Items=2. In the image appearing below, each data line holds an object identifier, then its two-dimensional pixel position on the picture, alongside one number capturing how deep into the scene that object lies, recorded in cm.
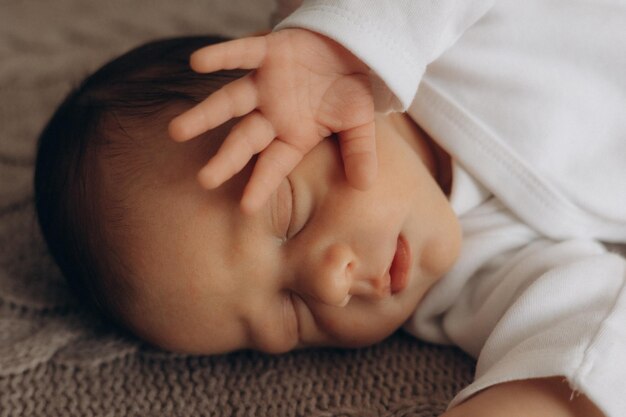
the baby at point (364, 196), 39
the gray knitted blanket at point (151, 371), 42
